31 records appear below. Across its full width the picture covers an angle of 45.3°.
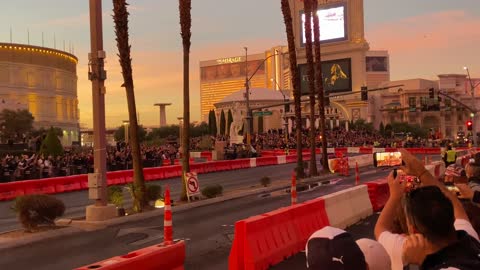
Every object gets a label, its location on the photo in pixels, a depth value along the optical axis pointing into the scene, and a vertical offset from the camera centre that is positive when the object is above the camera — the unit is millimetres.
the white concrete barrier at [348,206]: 12805 -1707
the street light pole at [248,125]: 50300 +1321
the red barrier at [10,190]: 23750 -1819
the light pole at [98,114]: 15531 +834
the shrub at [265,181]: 26406 -1965
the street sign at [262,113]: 58662 +2707
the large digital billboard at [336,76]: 112562 +11951
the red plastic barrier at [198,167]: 37494 -1769
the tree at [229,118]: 91219 +3599
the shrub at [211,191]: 21366 -1905
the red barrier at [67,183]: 26516 -1820
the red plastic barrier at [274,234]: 8820 -1658
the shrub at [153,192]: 18719 -1637
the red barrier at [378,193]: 16219 -1671
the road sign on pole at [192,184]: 20219 -1531
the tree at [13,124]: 98125 +3962
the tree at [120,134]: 142112 +2361
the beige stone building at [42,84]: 136950 +15447
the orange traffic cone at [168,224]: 10008 -1440
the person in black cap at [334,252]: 2527 -512
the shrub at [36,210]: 14164 -1590
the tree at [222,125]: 112188 +3016
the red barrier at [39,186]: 24750 -1773
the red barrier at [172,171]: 34716 -1795
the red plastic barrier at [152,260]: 5988 -1336
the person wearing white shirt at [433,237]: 2758 -519
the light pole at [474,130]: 52188 +223
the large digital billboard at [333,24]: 134500 +26897
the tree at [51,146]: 41406 -23
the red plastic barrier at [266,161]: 47094 -1830
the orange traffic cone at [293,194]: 15590 -1538
